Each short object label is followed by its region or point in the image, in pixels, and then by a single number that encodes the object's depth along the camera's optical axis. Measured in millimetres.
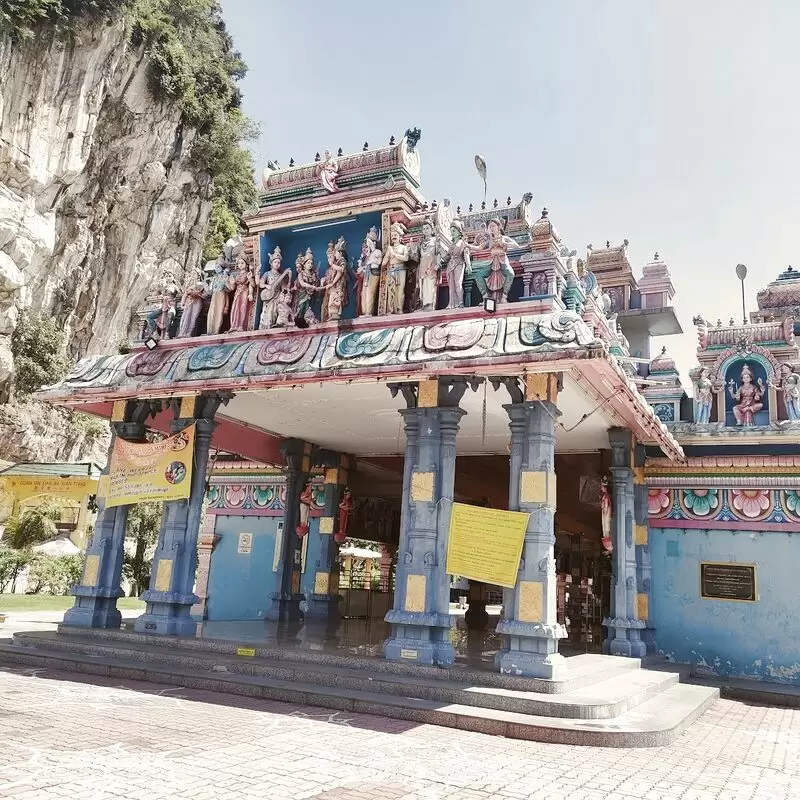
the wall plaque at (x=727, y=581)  11805
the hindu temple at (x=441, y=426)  8516
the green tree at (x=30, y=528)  25891
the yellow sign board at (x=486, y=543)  8078
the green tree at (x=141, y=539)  27344
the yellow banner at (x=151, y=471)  10633
